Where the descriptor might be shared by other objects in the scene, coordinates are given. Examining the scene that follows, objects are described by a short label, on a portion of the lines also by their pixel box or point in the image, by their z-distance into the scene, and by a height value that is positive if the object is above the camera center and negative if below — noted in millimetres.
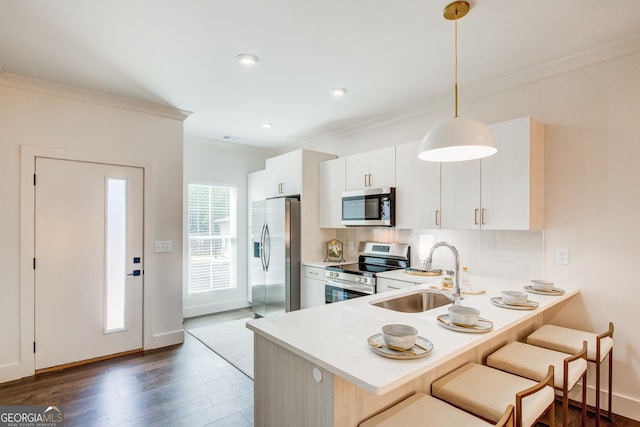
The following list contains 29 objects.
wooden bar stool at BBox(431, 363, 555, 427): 1397 -829
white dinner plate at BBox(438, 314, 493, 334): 1585 -555
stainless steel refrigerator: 4180 -558
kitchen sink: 2334 -626
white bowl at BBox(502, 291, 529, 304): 2018 -514
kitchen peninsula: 1257 -576
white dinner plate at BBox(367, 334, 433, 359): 1294 -550
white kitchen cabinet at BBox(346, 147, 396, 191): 3547 +507
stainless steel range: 3365 -612
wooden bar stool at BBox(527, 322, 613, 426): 2061 -831
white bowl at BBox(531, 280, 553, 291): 2419 -525
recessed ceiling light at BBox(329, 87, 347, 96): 3150 +1190
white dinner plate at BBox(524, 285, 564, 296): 2371 -561
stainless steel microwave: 3494 +76
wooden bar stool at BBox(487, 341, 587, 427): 1703 -827
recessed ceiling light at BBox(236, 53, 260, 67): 2504 +1198
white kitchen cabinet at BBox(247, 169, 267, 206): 5004 +446
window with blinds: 4910 -359
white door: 3066 -460
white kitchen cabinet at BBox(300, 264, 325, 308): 3922 -885
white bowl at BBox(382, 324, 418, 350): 1329 -500
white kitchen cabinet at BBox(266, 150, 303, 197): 4270 +537
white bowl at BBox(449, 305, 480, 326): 1631 -506
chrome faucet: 2064 -399
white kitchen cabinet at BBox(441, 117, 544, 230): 2559 +254
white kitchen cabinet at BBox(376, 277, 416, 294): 2996 -654
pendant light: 1706 +422
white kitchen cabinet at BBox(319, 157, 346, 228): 4094 +300
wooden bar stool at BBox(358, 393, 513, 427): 1320 -834
